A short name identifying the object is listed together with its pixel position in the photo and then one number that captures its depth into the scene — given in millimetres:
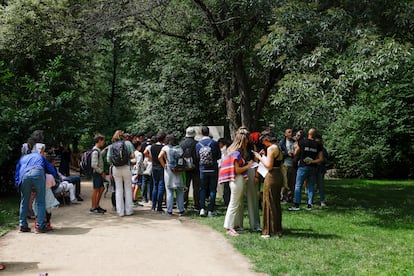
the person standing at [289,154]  10922
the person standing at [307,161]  10195
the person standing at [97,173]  9484
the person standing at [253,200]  7984
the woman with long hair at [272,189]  7441
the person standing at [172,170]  9539
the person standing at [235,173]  7637
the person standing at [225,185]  10312
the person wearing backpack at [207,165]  9234
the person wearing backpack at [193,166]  9805
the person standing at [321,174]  10648
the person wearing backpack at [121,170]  9289
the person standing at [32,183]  7578
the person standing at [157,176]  9875
